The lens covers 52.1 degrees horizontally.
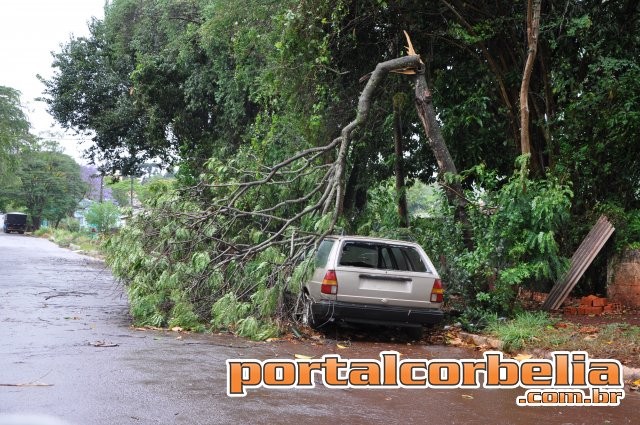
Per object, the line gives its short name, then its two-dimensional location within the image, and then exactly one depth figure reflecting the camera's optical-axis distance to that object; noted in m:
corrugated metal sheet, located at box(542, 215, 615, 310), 11.55
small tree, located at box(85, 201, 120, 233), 48.22
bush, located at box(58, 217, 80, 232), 71.75
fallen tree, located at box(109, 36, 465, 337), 9.82
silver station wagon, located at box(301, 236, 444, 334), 8.99
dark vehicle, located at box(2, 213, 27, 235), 67.31
